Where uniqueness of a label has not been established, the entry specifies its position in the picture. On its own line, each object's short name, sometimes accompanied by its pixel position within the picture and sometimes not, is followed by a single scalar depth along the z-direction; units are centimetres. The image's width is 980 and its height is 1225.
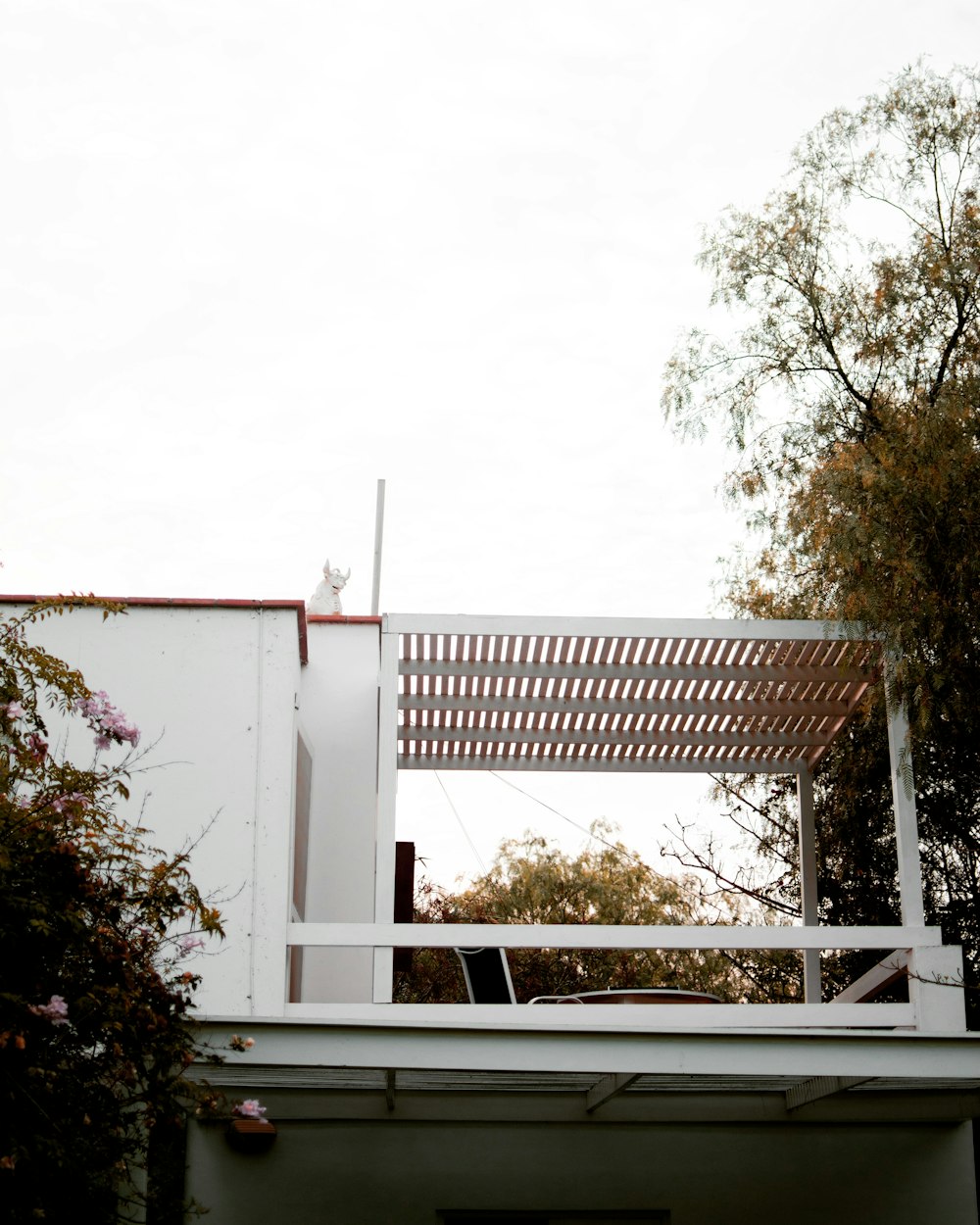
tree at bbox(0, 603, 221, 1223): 554
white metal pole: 2128
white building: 808
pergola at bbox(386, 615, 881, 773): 895
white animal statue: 1156
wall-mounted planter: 820
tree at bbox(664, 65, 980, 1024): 1194
